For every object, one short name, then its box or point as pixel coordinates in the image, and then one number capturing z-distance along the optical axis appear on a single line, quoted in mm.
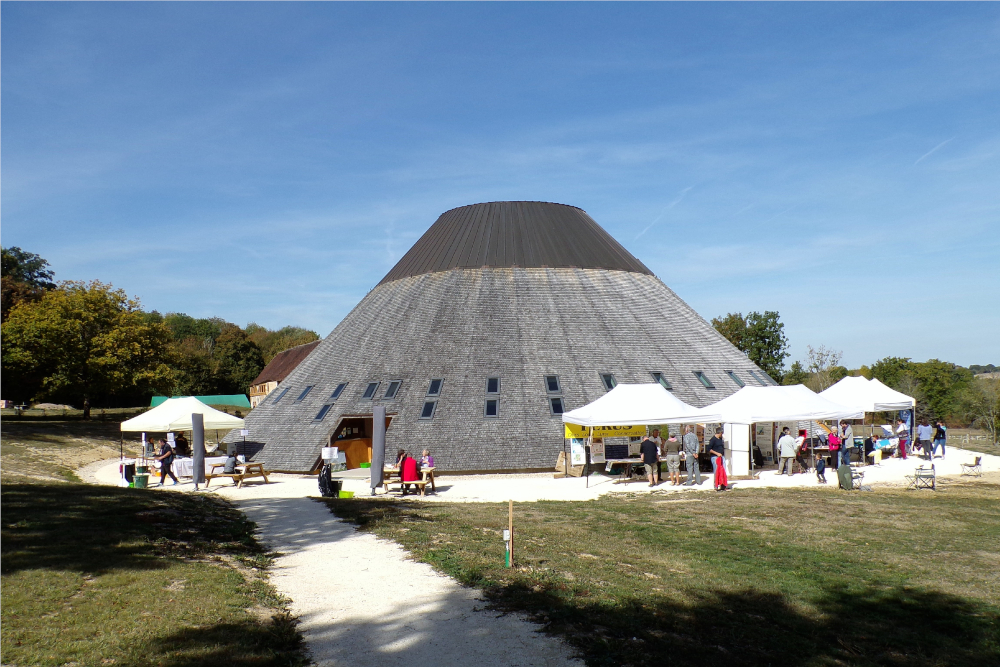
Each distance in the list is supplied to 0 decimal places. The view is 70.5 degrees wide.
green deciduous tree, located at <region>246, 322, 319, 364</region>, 122688
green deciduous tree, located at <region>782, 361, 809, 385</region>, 85575
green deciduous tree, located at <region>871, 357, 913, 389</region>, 91125
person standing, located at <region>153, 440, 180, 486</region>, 28141
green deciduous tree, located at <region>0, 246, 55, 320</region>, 62875
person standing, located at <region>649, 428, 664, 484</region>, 26484
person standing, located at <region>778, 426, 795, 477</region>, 27062
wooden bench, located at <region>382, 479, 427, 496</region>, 24234
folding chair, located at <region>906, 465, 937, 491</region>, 23828
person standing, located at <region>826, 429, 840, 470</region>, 27891
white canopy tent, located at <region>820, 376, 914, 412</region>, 35625
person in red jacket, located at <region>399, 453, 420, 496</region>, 24234
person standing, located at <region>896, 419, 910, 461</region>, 34250
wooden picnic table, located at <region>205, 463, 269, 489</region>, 26422
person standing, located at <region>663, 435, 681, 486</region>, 25266
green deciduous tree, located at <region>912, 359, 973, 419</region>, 86750
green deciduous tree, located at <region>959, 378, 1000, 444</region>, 72062
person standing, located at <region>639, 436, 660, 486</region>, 25375
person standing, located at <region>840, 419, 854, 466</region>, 25484
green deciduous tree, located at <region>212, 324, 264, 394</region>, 100438
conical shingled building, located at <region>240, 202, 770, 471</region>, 30484
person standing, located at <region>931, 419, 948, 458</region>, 33894
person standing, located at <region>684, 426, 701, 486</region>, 25188
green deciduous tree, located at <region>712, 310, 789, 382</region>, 68250
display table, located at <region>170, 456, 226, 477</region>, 29453
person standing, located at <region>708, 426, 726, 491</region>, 25086
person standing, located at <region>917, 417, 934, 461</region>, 33000
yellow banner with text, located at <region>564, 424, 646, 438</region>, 28047
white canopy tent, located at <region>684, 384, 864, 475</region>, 26594
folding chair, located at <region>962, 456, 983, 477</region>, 26812
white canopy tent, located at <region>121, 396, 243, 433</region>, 30094
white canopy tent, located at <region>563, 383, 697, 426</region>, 26000
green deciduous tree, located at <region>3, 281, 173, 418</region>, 48469
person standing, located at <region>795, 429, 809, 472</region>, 28984
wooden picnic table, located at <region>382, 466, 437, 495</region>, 24359
